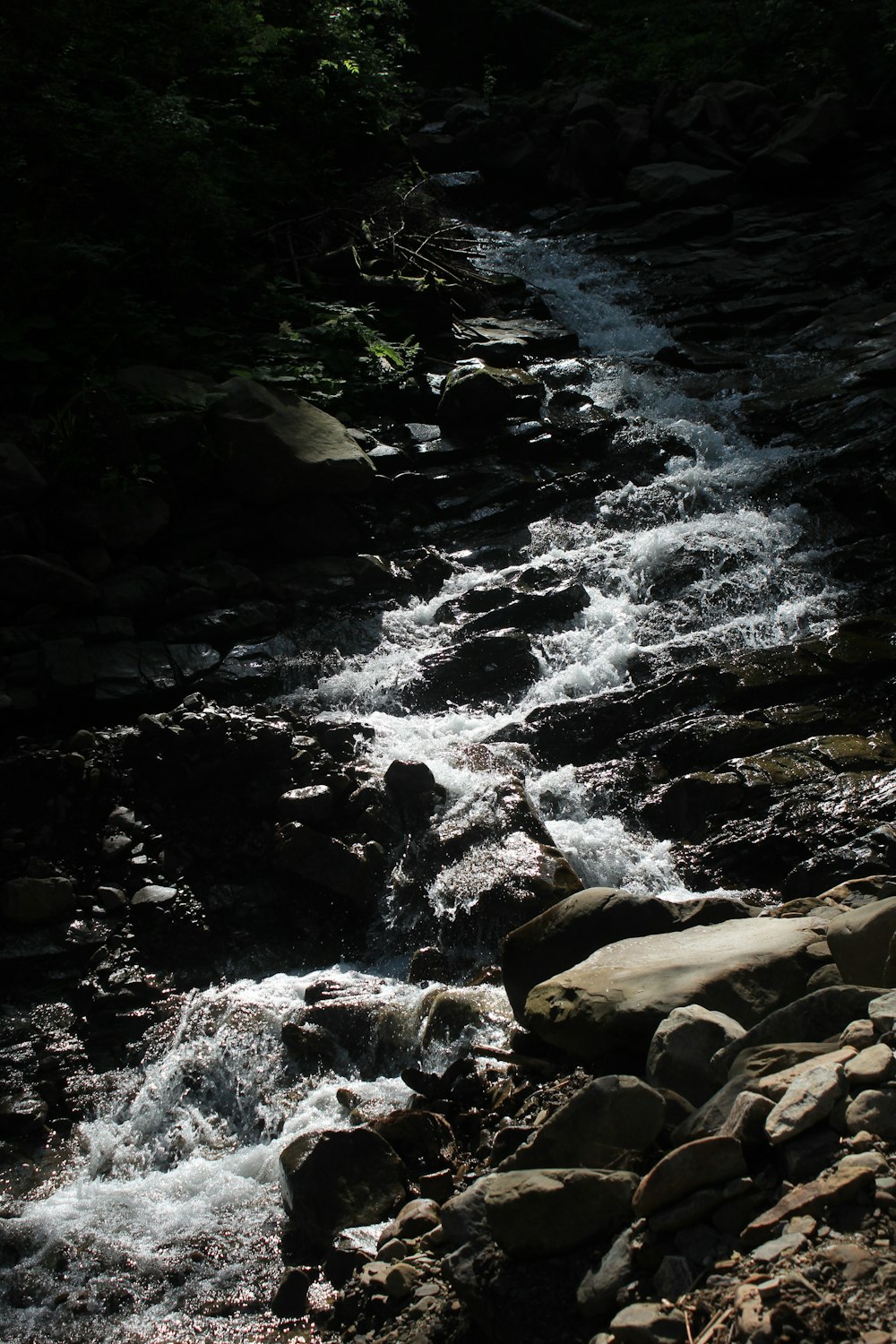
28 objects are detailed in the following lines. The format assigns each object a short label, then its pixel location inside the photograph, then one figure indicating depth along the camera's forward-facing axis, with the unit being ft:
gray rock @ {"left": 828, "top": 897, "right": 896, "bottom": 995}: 12.25
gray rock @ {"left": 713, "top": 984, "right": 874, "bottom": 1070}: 11.17
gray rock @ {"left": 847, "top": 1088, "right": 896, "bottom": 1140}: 8.70
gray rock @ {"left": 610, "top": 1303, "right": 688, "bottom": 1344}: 8.15
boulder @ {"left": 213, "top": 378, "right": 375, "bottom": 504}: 29.63
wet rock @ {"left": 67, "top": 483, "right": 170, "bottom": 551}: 27.09
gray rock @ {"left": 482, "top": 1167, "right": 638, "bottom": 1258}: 9.92
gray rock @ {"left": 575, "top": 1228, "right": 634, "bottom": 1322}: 9.16
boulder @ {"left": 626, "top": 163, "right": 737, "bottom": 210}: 56.95
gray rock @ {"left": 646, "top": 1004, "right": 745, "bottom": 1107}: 11.40
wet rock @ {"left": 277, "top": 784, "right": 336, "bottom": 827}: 21.85
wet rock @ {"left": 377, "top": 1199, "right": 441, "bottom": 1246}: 12.42
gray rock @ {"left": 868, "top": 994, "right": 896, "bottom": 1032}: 9.89
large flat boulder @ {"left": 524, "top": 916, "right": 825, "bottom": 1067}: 12.96
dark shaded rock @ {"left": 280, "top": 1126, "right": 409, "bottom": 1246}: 13.10
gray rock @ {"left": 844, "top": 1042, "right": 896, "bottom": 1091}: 9.08
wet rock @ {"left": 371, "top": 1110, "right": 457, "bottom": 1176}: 13.88
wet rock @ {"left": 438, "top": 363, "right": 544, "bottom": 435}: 36.45
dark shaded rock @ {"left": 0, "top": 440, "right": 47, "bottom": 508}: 25.79
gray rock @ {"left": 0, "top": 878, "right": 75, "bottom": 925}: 19.70
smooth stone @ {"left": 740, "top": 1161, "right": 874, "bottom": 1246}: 8.27
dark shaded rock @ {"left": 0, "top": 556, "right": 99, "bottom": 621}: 25.21
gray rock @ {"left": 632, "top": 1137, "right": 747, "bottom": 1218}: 9.10
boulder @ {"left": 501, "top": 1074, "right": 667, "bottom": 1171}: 10.71
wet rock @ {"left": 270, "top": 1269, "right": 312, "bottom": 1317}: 12.21
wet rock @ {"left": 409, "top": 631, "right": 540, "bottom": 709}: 27.02
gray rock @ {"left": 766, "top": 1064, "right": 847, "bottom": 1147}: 9.00
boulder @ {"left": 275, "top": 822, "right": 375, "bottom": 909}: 20.58
